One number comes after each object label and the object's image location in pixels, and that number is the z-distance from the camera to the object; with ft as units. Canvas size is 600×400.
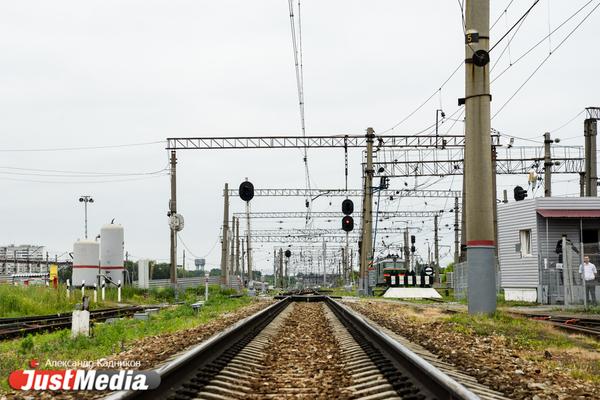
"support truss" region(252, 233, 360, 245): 329.31
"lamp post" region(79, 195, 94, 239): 269.03
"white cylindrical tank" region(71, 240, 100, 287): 152.97
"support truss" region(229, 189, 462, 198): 209.09
